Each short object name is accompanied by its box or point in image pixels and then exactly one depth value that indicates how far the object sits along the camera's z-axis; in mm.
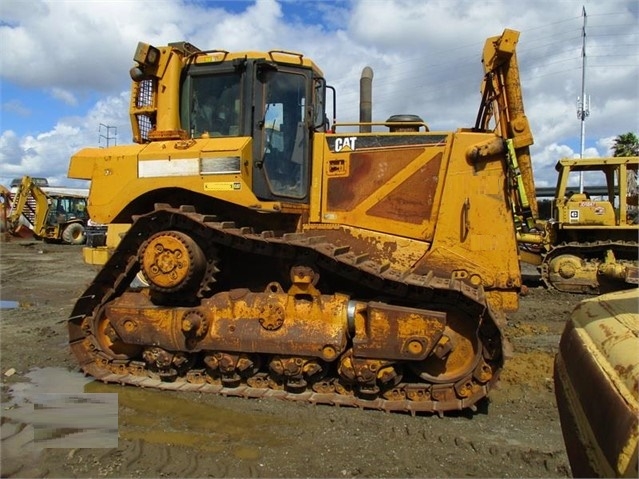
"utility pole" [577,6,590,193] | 30925
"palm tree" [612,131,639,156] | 31981
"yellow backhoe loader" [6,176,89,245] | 24305
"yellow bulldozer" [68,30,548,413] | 4695
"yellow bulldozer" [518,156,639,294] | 11281
